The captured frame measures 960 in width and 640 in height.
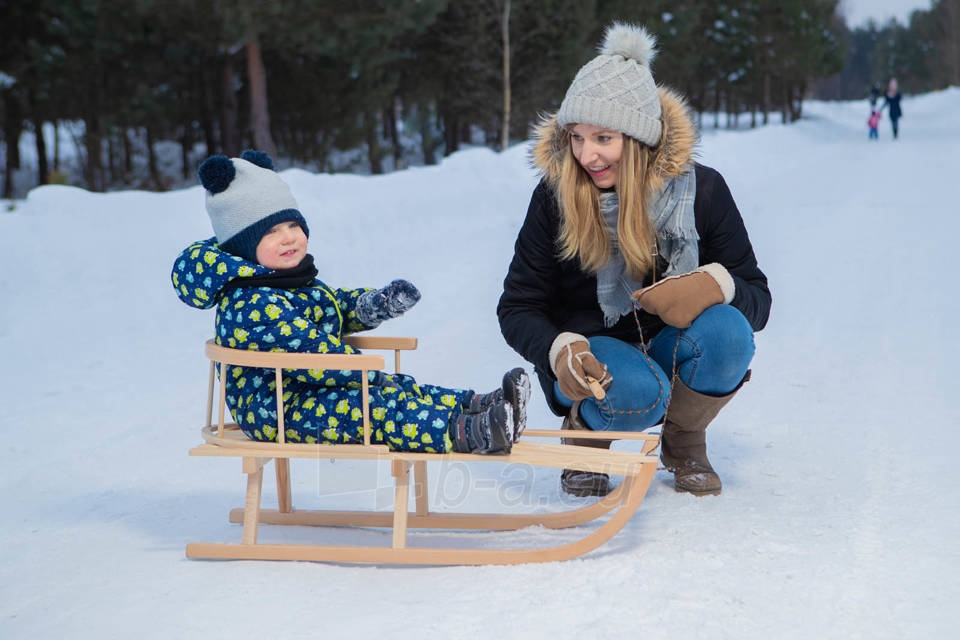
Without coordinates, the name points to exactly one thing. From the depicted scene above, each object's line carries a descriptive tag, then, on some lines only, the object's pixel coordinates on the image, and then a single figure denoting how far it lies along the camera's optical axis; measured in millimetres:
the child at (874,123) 24188
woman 2762
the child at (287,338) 2516
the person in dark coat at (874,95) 25000
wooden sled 2445
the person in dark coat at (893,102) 23641
